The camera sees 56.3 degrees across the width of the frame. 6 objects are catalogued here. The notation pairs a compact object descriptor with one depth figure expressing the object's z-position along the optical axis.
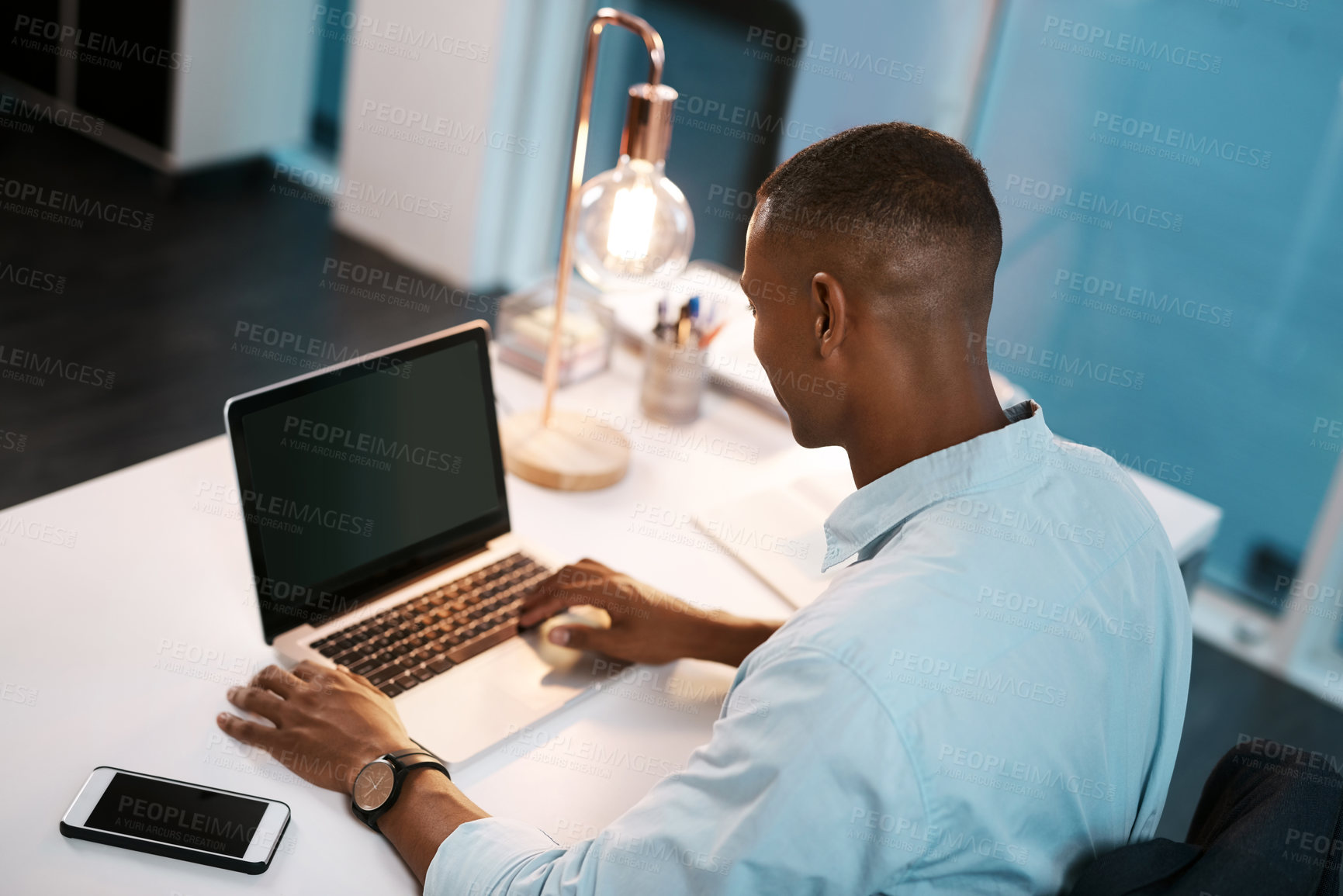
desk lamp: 1.80
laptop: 1.46
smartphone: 1.23
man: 1.08
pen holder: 2.12
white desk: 1.26
